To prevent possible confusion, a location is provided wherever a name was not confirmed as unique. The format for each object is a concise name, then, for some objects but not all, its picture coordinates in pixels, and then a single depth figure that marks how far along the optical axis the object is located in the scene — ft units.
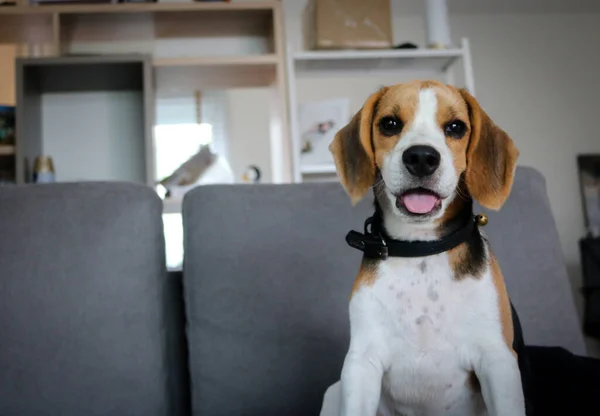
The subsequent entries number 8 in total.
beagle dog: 2.30
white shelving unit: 7.42
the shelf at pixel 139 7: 7.45
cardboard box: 7.41
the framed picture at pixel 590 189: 11.54
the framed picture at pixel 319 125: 7.90
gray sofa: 3.25
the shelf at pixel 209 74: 7.68
